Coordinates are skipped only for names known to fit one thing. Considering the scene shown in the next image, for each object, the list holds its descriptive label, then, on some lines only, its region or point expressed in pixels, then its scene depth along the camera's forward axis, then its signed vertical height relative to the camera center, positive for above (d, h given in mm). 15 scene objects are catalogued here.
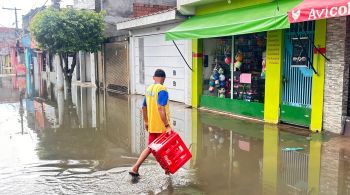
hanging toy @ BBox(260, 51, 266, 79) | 9938 -12
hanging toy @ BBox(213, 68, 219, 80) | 11898 -254
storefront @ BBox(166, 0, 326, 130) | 8477 +96
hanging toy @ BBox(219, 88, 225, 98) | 11625 -827
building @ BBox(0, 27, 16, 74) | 52875 +3029
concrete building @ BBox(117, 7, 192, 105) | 13336 +467
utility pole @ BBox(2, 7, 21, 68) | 43594 +6523
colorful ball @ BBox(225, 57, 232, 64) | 11227 +170
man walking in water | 5391 -643
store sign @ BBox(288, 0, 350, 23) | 6570 +1006
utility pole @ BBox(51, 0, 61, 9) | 20922 +3518
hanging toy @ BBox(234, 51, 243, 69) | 10766 +161
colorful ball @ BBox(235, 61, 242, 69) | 10773 +48
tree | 17547 +1742
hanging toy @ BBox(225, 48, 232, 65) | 11242 +262
